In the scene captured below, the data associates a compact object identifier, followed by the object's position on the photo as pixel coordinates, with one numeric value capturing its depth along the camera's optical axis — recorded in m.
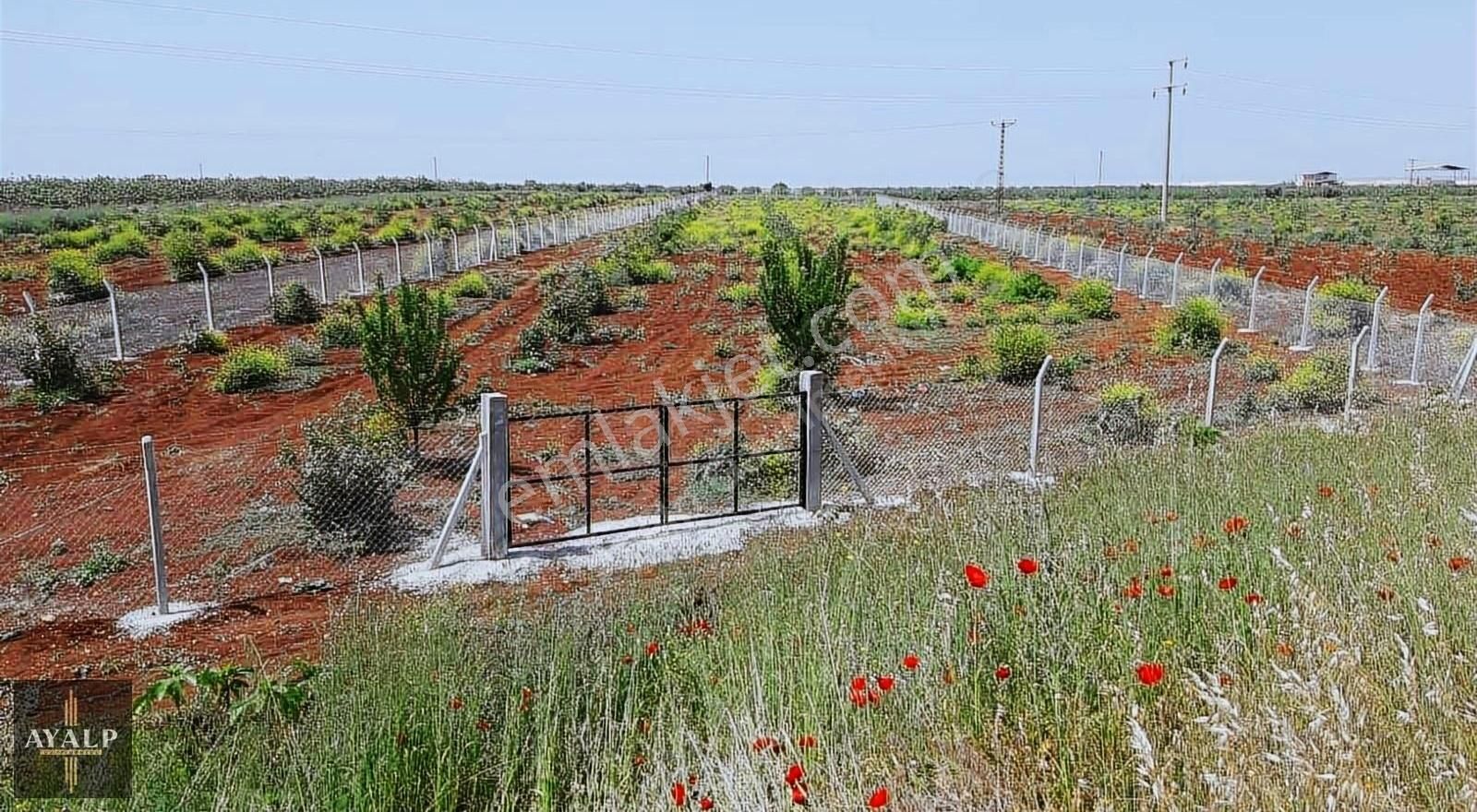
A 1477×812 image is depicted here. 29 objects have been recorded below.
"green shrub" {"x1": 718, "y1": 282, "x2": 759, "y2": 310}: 23.97
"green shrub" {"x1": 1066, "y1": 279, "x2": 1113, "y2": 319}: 22.28
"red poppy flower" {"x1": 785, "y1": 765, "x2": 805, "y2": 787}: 2.45
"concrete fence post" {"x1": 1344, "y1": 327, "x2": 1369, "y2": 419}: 11.66
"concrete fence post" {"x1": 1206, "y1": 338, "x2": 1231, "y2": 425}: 10.96
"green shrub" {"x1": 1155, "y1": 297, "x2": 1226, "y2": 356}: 18.27
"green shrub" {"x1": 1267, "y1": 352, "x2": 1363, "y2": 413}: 13.19
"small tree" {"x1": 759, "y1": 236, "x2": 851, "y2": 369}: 14.09
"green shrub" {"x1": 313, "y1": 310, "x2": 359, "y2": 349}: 17.75
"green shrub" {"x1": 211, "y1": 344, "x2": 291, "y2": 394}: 14.54
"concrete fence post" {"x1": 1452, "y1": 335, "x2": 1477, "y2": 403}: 12.09
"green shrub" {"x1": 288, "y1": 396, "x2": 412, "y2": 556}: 8.41
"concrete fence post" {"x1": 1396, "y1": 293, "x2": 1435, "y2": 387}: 14.46
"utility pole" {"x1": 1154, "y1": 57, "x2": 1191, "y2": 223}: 49.22
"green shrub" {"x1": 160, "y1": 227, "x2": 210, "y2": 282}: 27.12
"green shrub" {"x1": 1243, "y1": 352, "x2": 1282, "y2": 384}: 14.94
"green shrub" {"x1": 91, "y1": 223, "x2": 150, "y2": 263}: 31.91
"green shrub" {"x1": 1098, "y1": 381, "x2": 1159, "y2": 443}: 11.64
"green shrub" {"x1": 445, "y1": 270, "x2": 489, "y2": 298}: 24.95
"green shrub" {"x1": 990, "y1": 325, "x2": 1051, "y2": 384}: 15.33
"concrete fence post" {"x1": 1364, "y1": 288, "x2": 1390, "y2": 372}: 15.05
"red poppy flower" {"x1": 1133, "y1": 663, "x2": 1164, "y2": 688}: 2.38
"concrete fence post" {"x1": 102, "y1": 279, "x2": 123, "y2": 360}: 16.03
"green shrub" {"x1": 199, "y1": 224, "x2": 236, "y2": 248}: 36.75
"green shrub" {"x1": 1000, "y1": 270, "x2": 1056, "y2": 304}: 24.86
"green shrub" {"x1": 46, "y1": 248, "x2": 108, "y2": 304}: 22.95
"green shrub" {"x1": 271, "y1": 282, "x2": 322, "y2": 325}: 19.83
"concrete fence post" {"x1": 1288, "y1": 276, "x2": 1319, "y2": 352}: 17.41
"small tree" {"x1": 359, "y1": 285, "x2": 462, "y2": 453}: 11.10
